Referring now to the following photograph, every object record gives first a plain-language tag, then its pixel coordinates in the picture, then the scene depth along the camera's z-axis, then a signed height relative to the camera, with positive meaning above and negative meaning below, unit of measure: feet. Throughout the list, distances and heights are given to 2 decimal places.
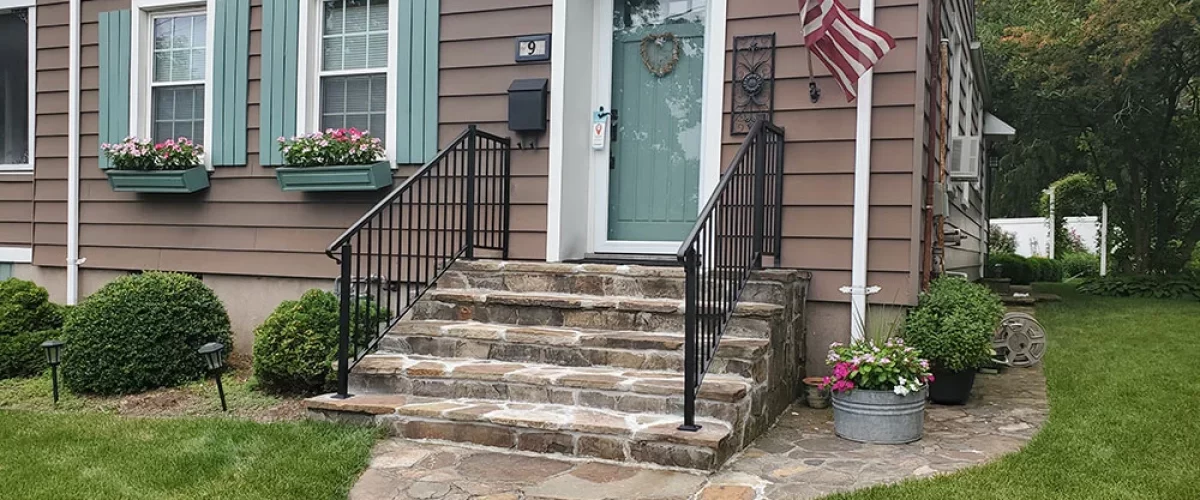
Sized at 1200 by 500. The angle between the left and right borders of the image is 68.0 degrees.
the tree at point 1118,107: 33.81 +6.43
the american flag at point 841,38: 14.39 +3.41
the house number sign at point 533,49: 17.52 +3.76
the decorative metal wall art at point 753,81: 16.12 +2.98
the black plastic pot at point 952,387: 15.26 -2.37
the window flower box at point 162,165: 20.07 +1.44
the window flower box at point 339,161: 18.22 +1.49
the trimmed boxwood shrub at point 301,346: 15.55 -2.01
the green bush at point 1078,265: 64.03 -0.90
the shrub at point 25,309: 18.83 -1.83
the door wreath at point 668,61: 17.65 +3.74
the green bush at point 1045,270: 54.95 -1.11
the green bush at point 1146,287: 37.96 -1.43
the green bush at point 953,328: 14.69 -1.31
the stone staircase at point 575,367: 12.01 -2.00
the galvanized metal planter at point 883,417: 12.83 -2.45
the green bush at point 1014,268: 48.42 -0.92
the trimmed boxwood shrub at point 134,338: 16.67 -2.10
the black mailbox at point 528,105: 17.28 +2.60
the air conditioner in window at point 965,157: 20.78 +2.21
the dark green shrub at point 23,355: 18.47 -2.72
